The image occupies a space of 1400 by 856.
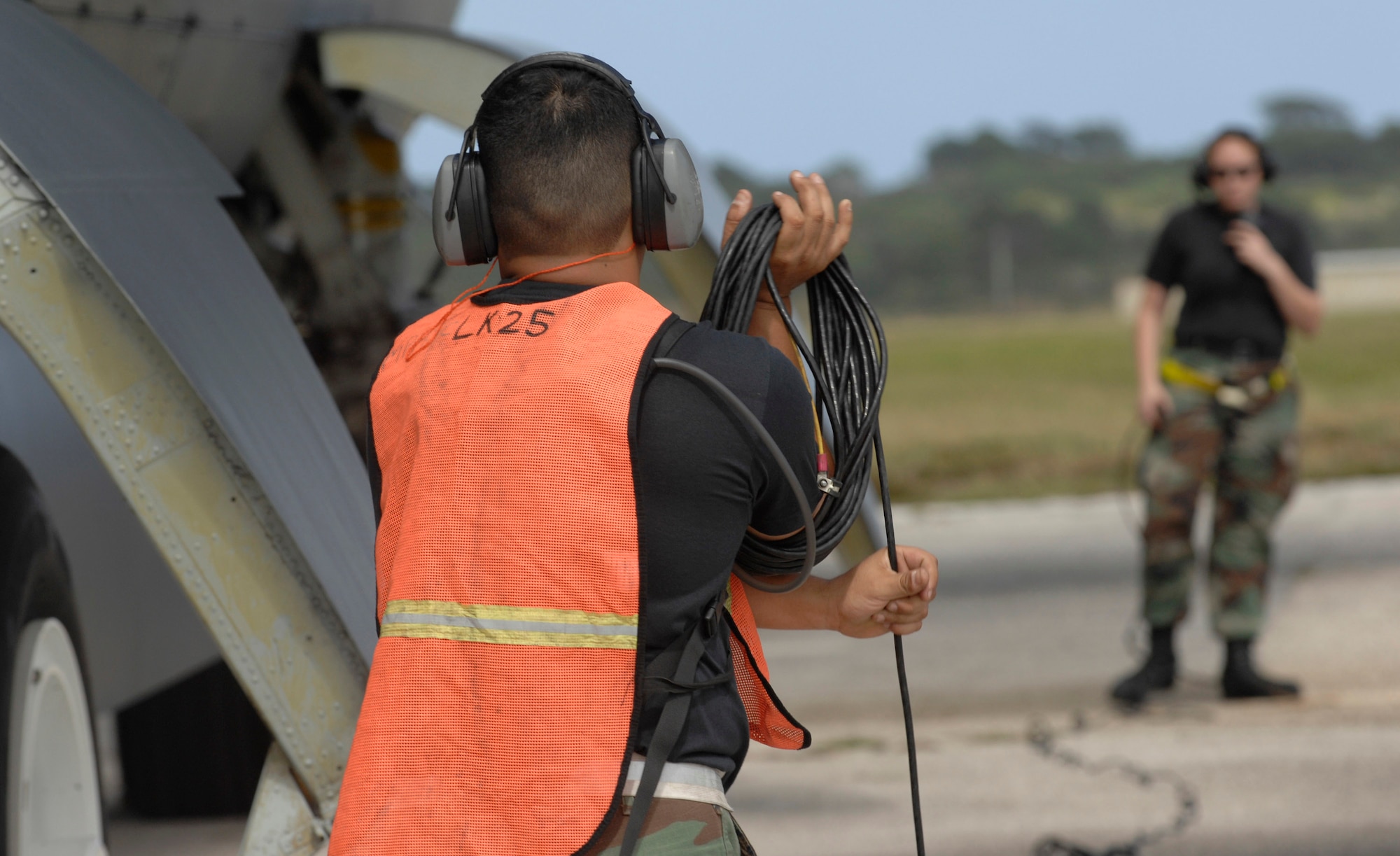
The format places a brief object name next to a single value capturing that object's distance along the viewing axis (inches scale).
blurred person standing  472.1
